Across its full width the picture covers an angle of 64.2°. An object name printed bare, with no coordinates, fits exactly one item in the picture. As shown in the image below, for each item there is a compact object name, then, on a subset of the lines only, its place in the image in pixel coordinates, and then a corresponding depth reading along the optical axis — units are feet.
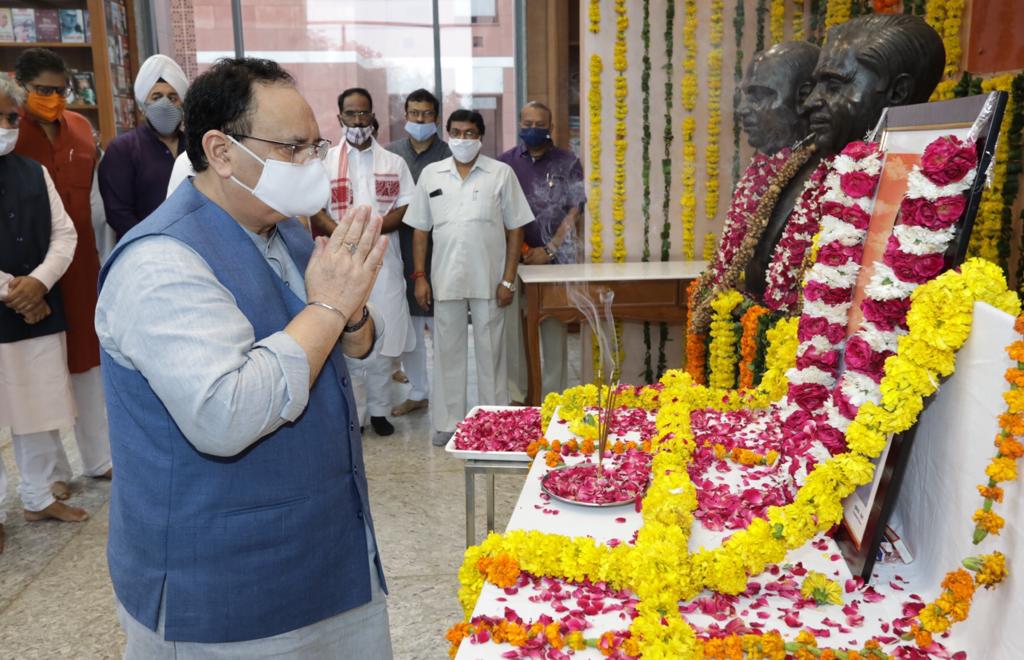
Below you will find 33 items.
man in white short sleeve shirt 14.96
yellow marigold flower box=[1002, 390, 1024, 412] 3.69
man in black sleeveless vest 10.98
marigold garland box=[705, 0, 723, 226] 16.11
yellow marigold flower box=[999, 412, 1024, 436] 3.67
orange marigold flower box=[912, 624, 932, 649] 4.13
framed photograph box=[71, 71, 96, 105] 21.25
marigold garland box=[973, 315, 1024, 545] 3.69
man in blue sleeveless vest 4.06
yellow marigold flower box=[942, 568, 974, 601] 4.04
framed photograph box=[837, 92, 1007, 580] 4.49
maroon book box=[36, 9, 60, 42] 20.65
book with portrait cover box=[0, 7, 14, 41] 20.40
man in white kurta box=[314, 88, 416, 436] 15.40
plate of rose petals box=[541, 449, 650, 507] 5.73
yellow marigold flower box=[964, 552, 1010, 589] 3.77
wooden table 14.74
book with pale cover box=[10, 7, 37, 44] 20.43
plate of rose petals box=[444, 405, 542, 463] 8.41
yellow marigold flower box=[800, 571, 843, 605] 4.58
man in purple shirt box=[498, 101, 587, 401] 16.80
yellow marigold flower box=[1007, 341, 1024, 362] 3.69
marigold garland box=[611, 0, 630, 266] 16.29
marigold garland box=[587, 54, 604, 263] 16.51
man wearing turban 12.68
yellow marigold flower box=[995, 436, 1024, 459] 3.67
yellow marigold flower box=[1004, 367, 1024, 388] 3.71
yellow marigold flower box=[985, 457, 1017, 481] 3.73
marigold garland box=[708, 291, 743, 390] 10.43
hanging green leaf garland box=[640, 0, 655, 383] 16.31
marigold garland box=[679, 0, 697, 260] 16.17
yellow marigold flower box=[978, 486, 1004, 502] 3.88
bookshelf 20.70
